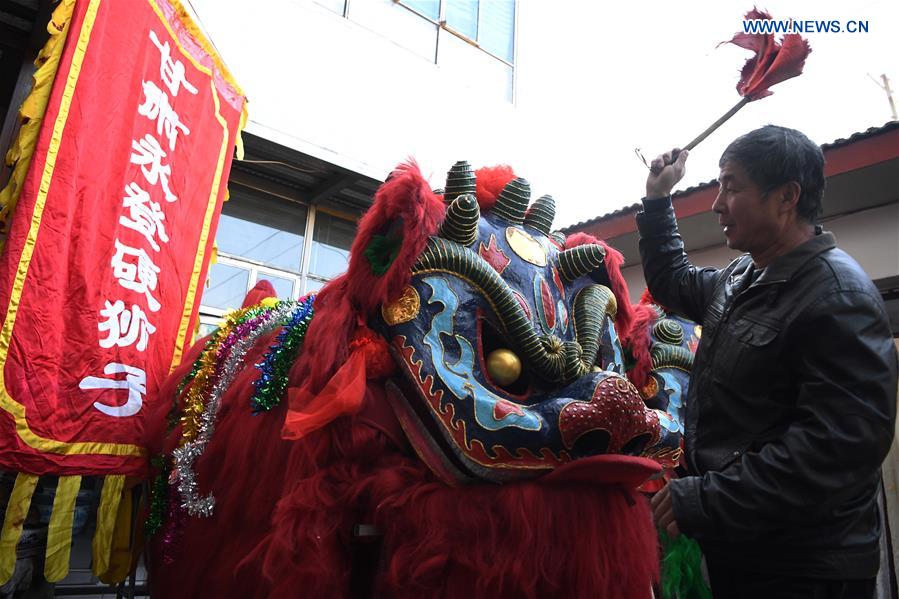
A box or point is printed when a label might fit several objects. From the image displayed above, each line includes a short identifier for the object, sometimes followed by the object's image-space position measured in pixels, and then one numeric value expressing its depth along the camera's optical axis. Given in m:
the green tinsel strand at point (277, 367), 2.02
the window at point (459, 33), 6.79
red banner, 2.56
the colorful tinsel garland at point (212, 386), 2.09
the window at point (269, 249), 5.88
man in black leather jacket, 1.29
